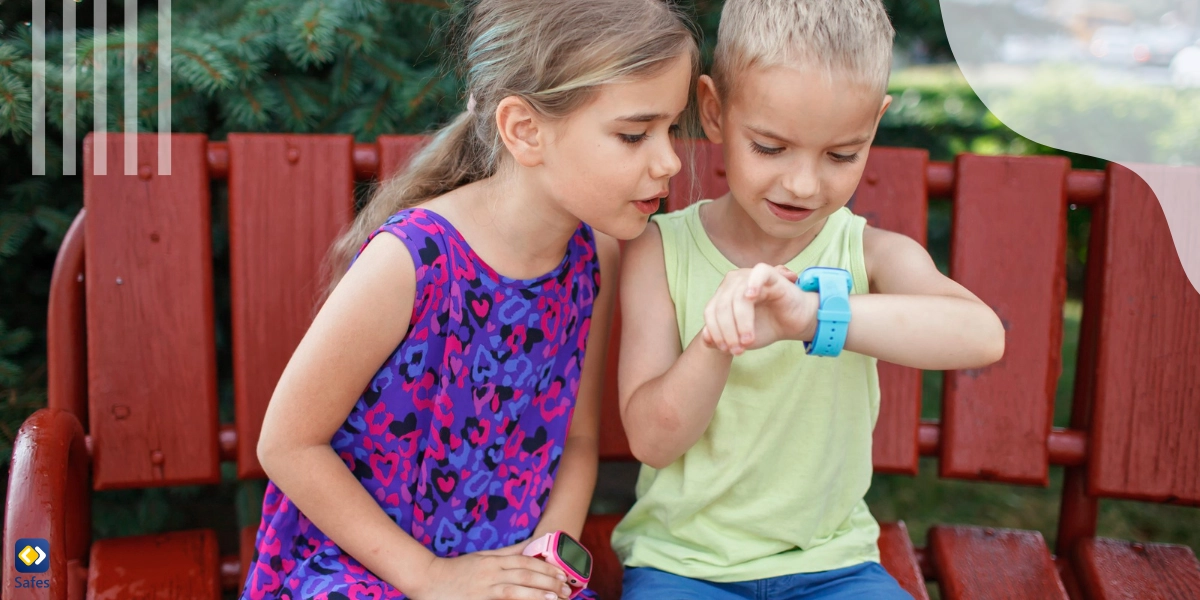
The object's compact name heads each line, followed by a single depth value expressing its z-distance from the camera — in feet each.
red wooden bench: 5.98
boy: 4.66
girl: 4.88
